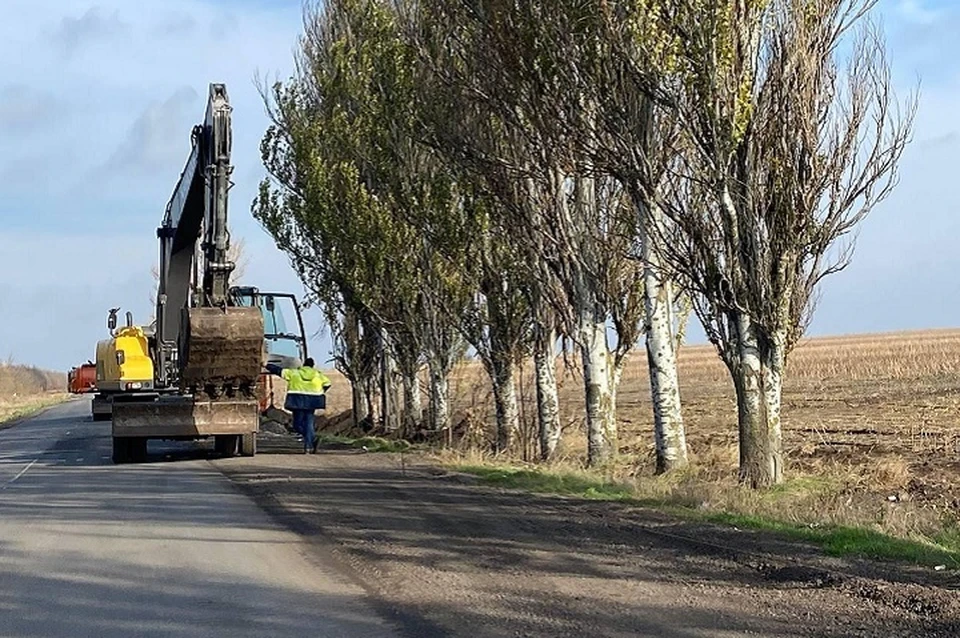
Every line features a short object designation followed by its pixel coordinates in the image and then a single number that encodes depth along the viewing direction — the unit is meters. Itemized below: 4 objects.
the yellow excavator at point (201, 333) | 21.86
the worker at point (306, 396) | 25.39
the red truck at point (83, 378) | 58.69
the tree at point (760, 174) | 15.73
